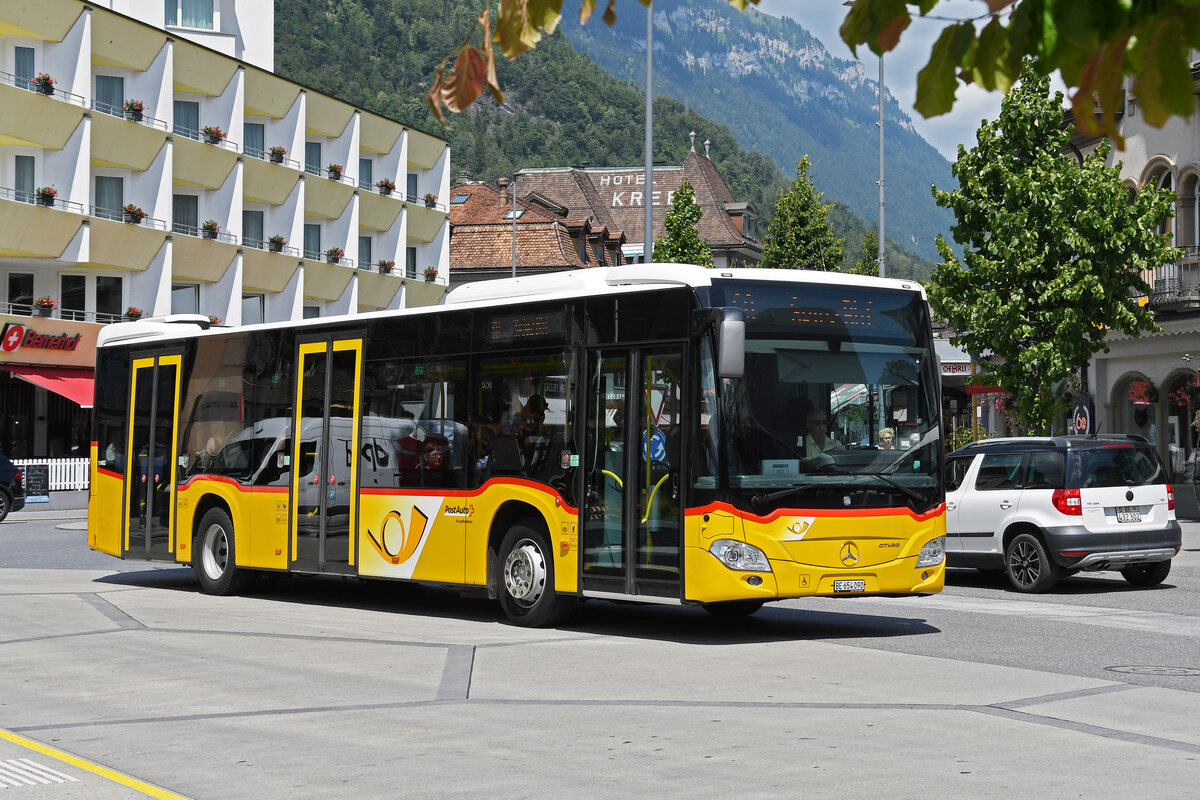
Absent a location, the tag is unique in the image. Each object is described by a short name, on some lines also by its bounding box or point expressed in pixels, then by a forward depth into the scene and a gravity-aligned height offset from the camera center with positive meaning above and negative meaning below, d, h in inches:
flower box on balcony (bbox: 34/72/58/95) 1644.9 +408.5
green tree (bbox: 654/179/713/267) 1996.8 +304.3
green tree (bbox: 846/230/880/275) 2844.5 +419.0
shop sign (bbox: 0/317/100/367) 1630.2 +130.8
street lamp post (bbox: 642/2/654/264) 1273.4 +252.7
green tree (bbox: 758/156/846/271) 2236.7 +344.3
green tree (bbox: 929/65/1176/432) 1278.3 +190.2
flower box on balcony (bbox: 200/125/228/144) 1937.7 +419.9
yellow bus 489.1 +8.0
